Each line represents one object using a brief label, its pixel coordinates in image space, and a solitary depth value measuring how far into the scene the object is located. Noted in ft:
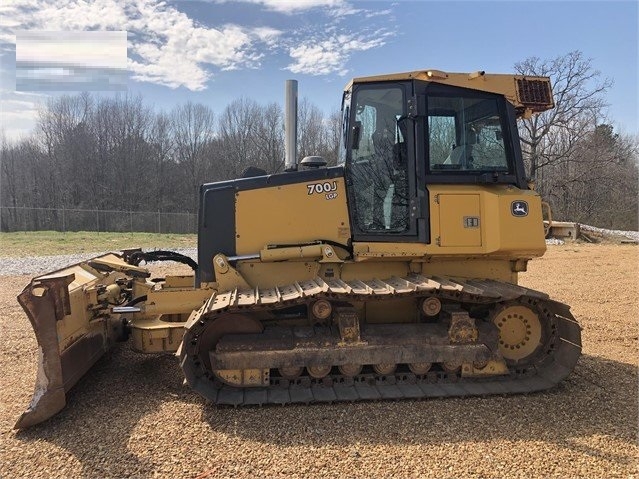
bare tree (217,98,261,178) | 142.72
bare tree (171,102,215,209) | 158.61
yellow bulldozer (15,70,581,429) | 15.05
